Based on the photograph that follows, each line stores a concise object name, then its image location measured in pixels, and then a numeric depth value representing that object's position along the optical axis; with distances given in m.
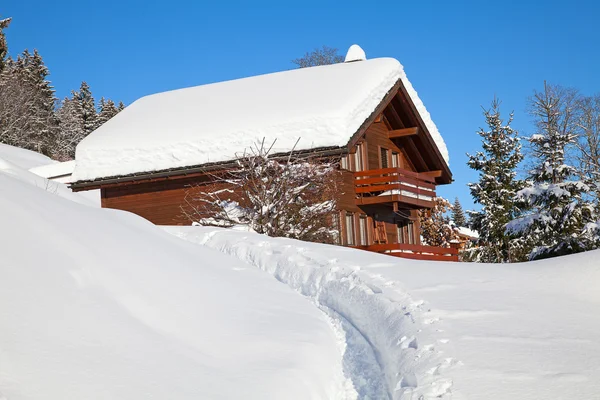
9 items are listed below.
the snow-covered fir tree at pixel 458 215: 63.88
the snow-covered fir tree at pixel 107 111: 63.25
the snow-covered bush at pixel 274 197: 20.14
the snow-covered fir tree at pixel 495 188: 33.88
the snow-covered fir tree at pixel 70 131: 60.84
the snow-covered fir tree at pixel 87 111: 63.90
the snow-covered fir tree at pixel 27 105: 50.62
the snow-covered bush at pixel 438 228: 35.22
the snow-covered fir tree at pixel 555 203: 21.70
